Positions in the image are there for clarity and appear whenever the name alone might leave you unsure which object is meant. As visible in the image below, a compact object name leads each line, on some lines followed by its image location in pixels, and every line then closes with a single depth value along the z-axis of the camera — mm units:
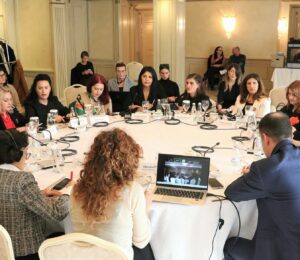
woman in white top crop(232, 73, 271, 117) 3352
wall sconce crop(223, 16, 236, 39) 7725
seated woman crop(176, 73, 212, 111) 3593
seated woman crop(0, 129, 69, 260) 1465
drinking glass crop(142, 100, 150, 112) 3499
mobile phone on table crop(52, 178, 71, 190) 1808
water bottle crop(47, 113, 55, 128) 2858
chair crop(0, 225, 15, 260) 1292
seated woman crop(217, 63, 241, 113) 3984
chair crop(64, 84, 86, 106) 3913
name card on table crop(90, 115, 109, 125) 3051
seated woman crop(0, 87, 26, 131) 2818
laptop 1706
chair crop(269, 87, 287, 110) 3810
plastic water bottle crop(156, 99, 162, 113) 3409
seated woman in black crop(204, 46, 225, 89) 7820
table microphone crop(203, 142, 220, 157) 2305
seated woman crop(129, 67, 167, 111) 3784
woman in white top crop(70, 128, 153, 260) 1353
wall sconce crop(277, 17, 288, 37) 7621
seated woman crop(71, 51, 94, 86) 5871
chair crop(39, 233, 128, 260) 1146
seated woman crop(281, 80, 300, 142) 2817
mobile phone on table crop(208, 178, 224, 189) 1809
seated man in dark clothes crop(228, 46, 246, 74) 7644
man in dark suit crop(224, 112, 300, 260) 1469
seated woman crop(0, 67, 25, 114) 4010
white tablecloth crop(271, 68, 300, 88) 6617
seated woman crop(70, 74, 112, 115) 3426
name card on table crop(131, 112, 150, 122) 3217
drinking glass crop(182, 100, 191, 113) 3300
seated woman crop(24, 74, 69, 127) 3126
